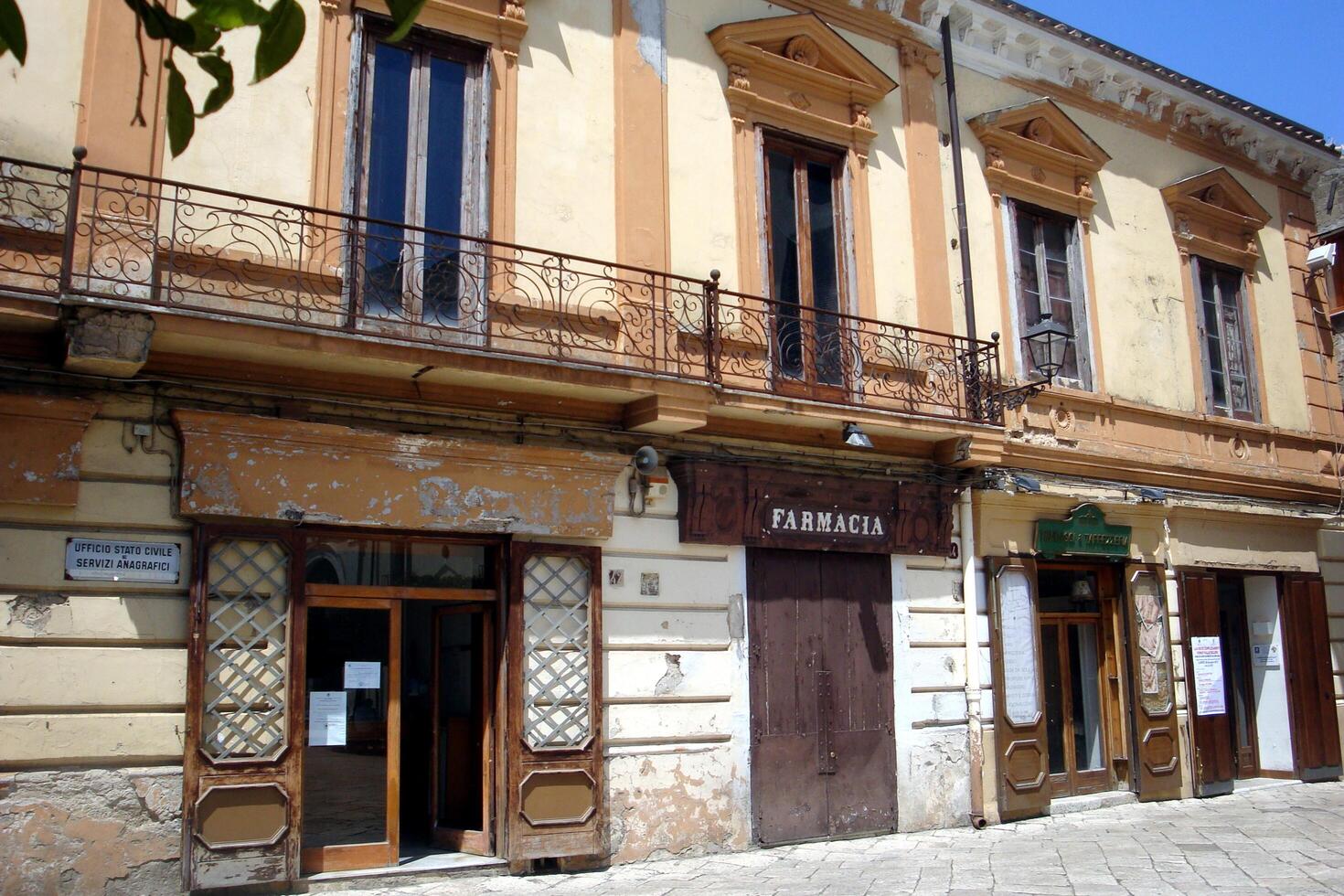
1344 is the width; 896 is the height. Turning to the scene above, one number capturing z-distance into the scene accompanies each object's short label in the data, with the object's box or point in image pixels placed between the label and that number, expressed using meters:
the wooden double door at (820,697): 9.41
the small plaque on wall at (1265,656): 13.27
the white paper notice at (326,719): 7.77
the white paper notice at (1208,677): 12.21
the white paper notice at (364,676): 8.02
